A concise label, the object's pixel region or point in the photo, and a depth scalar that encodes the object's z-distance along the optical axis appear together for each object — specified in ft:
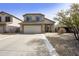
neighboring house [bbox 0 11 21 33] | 32.38
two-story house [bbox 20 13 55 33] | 29.91
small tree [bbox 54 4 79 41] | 14.00
